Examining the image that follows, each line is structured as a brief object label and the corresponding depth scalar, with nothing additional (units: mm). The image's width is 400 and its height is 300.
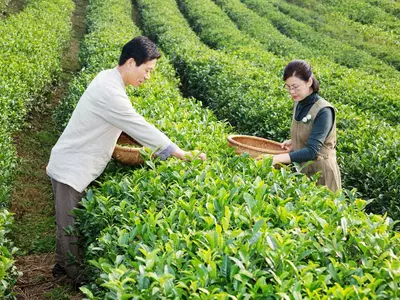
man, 3592
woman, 3955
